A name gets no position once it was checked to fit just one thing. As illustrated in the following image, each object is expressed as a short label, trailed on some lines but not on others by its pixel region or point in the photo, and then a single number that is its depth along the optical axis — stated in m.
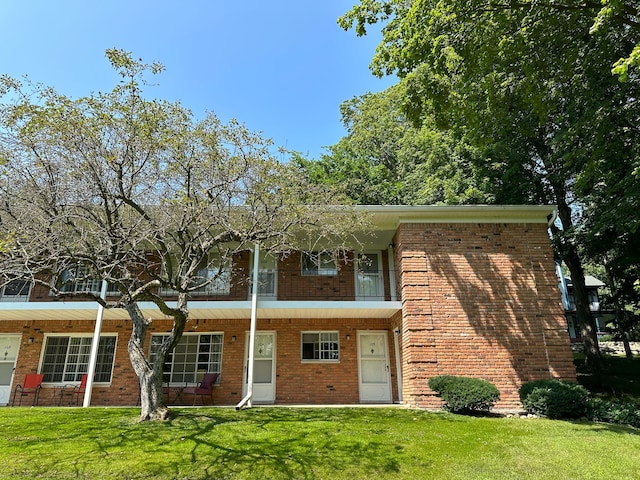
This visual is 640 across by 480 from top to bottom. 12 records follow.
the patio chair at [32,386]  12.55
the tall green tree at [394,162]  16.27
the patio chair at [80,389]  12.54
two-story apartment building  10.88
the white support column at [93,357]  11.27
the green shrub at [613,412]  8.80
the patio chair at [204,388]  12.04
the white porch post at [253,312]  10.71
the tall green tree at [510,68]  8.66
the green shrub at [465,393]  9.41
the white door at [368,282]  13.38
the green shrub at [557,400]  9.14
